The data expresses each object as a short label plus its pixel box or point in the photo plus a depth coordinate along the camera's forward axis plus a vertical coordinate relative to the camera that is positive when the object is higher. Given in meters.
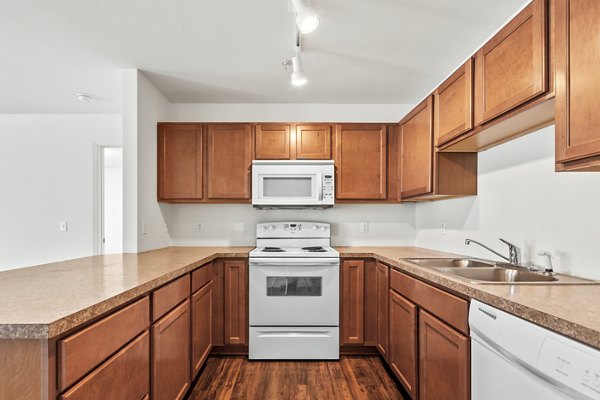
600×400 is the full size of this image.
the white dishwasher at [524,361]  0.75 -0.46
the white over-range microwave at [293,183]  2.85 +0.16
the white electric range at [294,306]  2.53 -0.87
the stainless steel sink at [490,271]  1.43 -0.40
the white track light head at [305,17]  1.40 +0.87
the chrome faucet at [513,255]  1.74 -0.31
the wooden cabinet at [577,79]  1.02 +0.42
